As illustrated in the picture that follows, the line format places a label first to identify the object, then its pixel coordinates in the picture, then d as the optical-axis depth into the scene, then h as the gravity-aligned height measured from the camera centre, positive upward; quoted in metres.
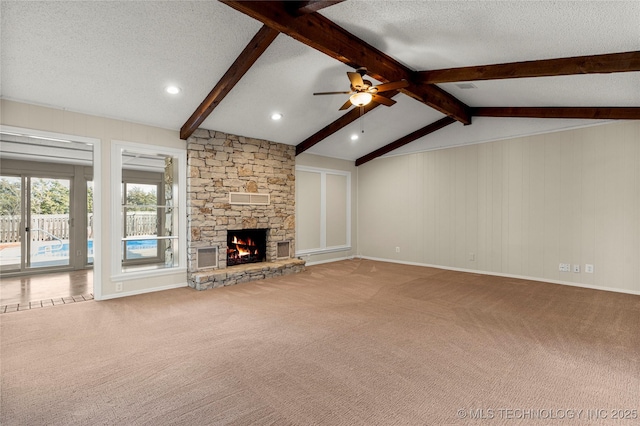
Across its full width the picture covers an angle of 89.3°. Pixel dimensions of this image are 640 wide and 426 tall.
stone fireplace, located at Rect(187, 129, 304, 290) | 5.51 +0.16
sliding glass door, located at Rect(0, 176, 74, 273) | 6.48 -0.19
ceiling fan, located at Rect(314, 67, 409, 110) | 3.91 +1.54
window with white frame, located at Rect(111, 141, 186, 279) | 4.84 +0.05
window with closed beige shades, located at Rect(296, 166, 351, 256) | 7.44 +0.08
